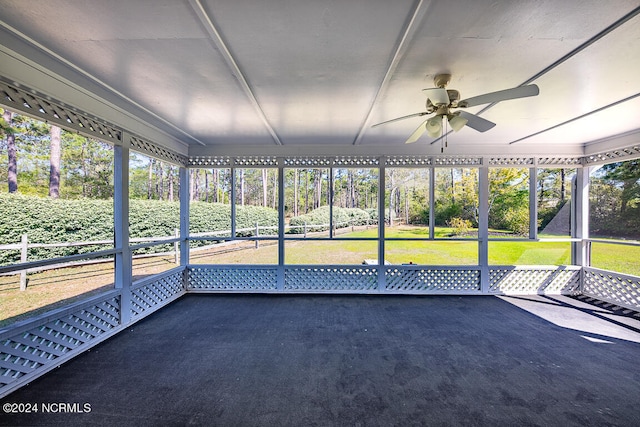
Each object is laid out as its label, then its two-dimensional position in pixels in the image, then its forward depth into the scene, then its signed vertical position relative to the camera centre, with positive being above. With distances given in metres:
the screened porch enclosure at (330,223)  1.83 -0.23
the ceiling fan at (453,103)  2.06 +0.99
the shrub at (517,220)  6.75 -0.17
